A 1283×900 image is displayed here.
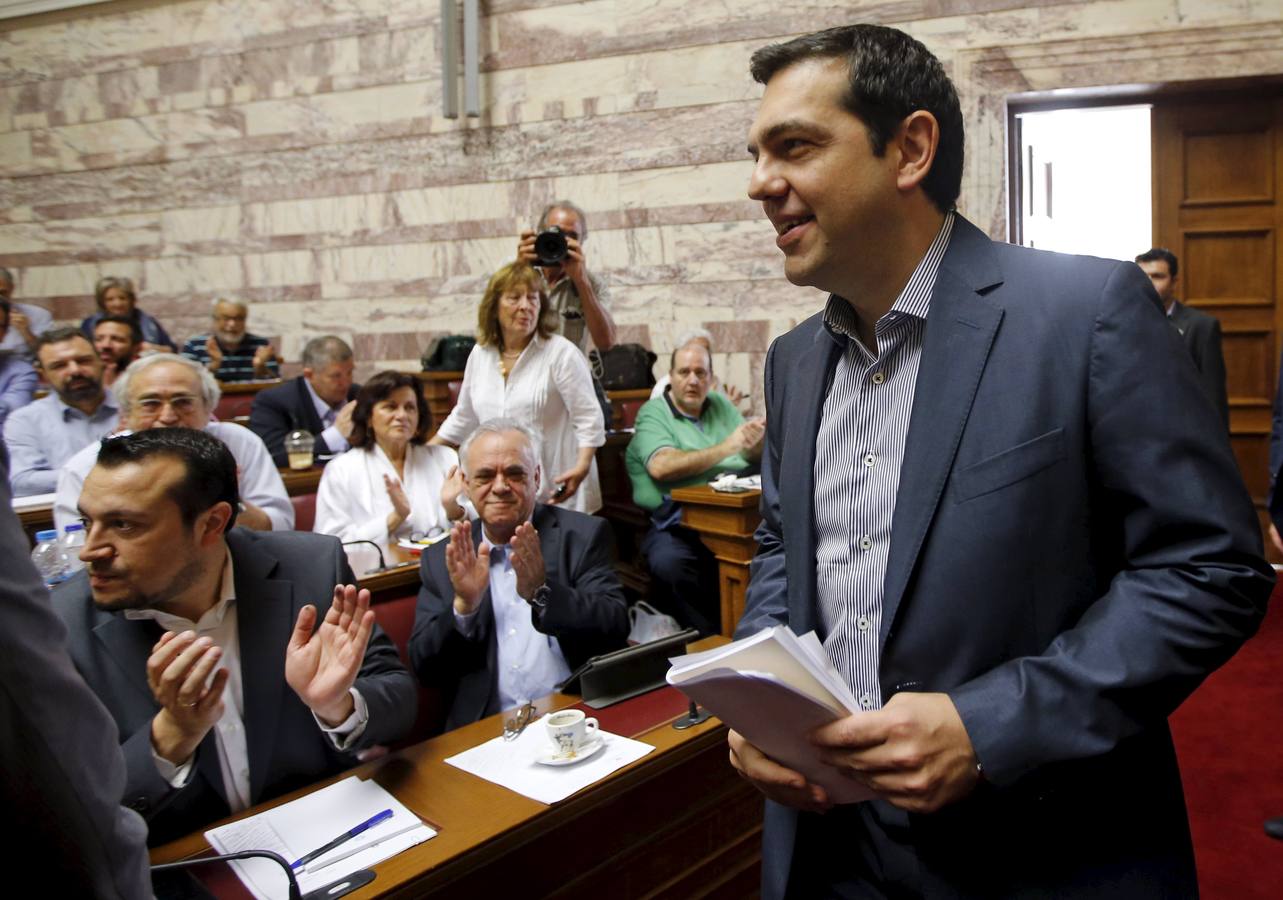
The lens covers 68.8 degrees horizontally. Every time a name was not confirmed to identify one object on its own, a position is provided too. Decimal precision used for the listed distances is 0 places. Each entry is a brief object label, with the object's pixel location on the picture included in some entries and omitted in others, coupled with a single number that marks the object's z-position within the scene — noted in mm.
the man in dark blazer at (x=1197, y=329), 5090
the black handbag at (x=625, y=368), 6000
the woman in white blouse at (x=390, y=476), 3697
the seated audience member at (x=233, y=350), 6980
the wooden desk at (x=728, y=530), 3854
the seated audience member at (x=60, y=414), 4184
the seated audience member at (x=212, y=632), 1708
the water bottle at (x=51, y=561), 2670
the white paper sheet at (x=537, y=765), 1634
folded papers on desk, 1396
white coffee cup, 1745
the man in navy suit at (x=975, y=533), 958
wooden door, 5535
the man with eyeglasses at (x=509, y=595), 2410
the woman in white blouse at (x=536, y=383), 3910
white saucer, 1718
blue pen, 1428
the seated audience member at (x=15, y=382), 5273
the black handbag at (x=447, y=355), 5966
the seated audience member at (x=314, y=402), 5090
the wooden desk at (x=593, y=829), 1464
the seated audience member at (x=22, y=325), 6062
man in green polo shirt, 4172
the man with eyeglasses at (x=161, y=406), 3152
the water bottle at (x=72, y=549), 2701
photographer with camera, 4137
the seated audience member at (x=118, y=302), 6988
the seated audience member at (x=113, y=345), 5074
